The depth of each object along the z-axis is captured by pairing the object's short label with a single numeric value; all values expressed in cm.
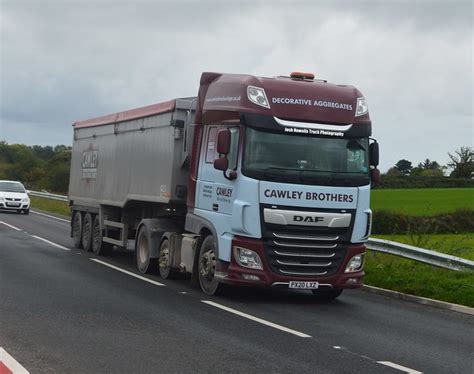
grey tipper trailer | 1592
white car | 4091
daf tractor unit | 1321
